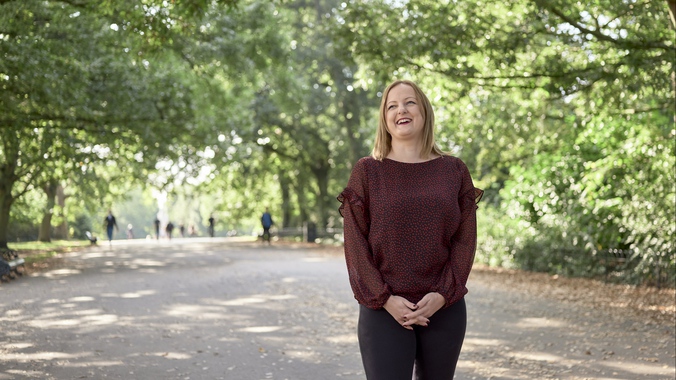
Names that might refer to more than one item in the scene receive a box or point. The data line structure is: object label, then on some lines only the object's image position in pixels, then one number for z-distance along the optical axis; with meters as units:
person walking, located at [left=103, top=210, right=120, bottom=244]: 37.84
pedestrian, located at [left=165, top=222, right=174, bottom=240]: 54.53
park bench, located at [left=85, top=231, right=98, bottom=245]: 40.72
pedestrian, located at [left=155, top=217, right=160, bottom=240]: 49.35
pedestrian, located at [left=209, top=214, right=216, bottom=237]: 53.39
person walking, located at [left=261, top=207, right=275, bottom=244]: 36.66
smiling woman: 3.22
